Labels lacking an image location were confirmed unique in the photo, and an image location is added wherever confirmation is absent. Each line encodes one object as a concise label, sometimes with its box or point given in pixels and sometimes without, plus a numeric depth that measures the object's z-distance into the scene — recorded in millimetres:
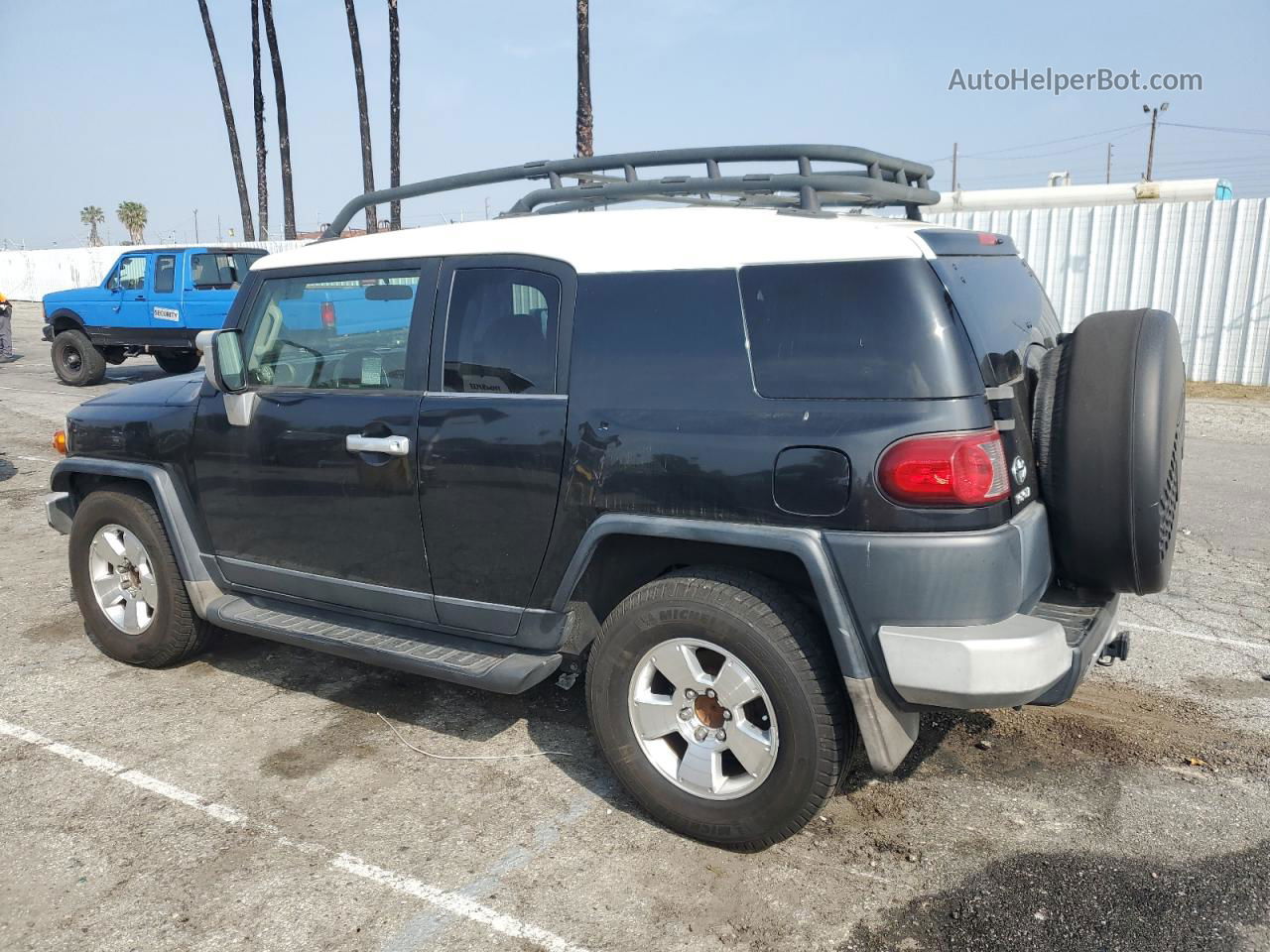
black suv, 2811
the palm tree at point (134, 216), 73438
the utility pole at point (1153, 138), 54006
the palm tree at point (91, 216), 84062
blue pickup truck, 15203
